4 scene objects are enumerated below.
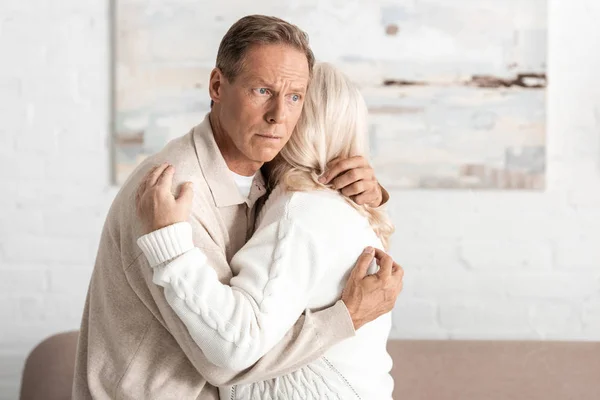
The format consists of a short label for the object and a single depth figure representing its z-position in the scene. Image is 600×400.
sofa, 3.05
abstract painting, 3.41
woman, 2.25
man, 2.34
